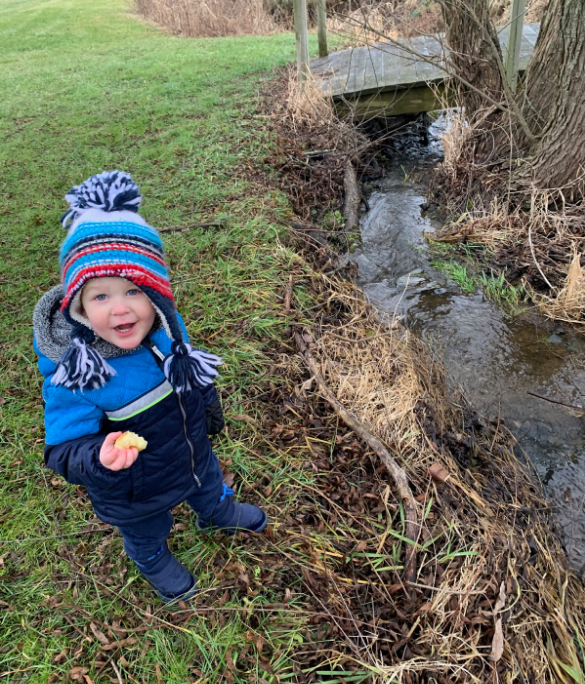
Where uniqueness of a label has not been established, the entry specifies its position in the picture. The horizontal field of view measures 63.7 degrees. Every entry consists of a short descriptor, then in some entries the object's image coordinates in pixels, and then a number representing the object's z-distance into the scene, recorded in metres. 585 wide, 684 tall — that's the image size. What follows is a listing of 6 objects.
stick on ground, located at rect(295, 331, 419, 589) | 2.25
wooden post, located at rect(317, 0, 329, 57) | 7.37
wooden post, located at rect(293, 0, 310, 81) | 5.90
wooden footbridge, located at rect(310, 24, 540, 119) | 6.21
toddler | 1.51
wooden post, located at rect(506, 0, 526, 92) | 4.89
